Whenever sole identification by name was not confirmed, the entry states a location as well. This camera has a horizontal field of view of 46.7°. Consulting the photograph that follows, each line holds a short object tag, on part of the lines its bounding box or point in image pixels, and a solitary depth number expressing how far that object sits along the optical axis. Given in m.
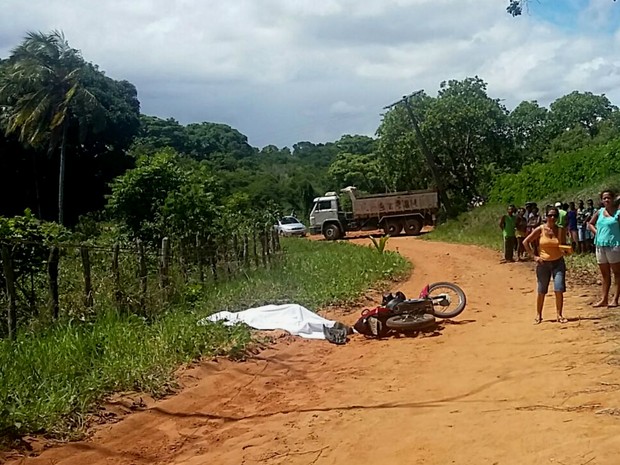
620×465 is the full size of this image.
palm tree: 33.28
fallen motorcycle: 10.83
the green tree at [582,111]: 65.12
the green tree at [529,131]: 47.00
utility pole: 39.28
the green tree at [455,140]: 41.91
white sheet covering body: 11.04
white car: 41.63
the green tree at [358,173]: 59.73
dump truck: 36.72
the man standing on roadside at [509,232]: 19.36
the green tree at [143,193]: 21.23
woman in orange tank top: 10.29
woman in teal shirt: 10.40
